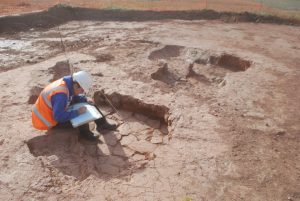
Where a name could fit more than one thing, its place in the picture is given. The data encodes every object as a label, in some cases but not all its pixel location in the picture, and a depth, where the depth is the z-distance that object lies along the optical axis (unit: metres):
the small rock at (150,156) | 4.81
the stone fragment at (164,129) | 5.91
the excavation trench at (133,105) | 6.09
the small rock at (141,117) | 6.27
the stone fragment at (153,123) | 6.11
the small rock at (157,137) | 5.60
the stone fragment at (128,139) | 5.51
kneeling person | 4.84
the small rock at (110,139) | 5.45
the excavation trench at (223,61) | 8.62
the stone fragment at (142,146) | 5.31
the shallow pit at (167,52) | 8.84
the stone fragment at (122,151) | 5.18
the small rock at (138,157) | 5.06
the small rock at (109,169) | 4.69
